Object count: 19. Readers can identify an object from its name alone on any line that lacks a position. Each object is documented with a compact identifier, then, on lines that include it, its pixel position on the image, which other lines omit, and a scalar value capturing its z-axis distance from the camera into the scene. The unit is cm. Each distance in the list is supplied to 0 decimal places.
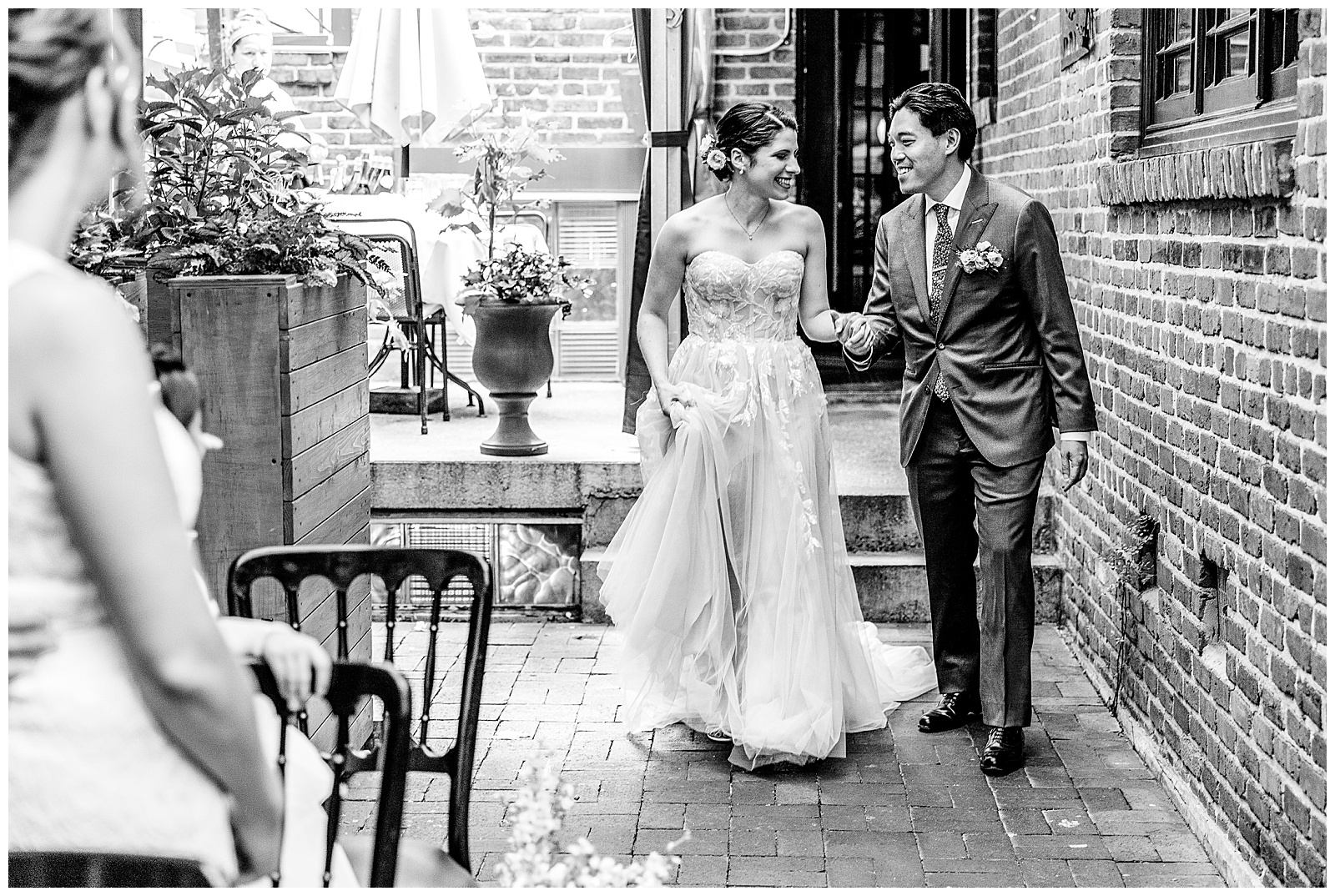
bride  468
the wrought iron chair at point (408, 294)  695
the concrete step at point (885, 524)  634
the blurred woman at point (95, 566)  149
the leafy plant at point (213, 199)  379
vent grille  994
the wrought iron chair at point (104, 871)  175
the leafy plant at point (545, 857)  200
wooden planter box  381
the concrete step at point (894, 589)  629
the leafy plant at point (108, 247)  366
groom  443
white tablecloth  763
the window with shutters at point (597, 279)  973
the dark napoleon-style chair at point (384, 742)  189
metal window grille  649
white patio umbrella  779
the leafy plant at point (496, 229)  658
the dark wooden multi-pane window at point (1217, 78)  360
